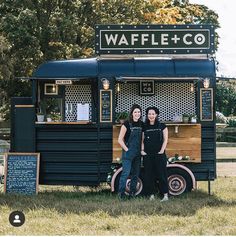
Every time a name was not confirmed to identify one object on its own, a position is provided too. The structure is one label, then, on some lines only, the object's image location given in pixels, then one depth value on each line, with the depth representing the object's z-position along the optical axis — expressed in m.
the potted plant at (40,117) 10.98
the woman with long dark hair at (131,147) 9.88
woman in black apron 9.91
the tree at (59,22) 26.59
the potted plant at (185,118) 10.82
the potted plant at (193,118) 10.79
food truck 10.77
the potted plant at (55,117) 11.67
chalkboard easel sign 10.62
